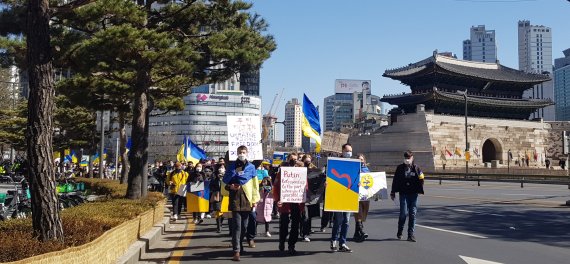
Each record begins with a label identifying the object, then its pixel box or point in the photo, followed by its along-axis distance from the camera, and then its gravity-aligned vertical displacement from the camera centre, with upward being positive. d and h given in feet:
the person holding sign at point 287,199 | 31.24 -2.55
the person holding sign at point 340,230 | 31.37 -4.41
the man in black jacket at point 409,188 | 35.17 -2.04
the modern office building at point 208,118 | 387.14 +28.33
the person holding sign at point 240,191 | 29.48 -2.05
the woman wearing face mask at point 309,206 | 35.53 -3.42
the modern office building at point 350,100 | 519.89 +62.62
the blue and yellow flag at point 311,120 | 53.31 +3.73
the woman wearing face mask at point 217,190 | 40.81 -2.67
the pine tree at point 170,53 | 41.55 +8.88
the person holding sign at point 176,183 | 51.13 -2.67
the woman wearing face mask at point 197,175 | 46.06 -1.73
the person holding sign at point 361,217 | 35.12 -4.03
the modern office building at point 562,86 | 574.56 +82.10
